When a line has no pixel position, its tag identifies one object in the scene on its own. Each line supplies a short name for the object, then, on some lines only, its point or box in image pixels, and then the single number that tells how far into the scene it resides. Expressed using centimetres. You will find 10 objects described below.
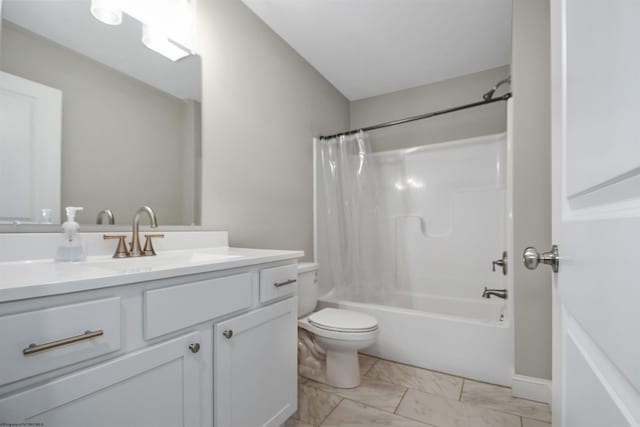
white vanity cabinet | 57
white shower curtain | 240
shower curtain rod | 176
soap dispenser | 98
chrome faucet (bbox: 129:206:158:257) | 117
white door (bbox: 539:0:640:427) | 29
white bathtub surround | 228
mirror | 100
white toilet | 161
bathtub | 168
